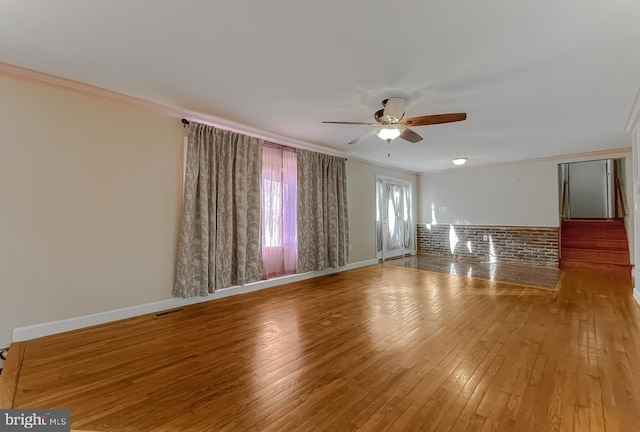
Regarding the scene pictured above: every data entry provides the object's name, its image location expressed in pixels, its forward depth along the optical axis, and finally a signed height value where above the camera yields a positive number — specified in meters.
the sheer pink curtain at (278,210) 4.46 +0.22
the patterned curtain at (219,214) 3.51 +0.14
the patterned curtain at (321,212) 4.93 +0.20
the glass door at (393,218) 6.86 +0.11
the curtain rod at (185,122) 3.55 +1.33
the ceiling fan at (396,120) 2.88 +1.12
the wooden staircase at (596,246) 5.91 -0.61
